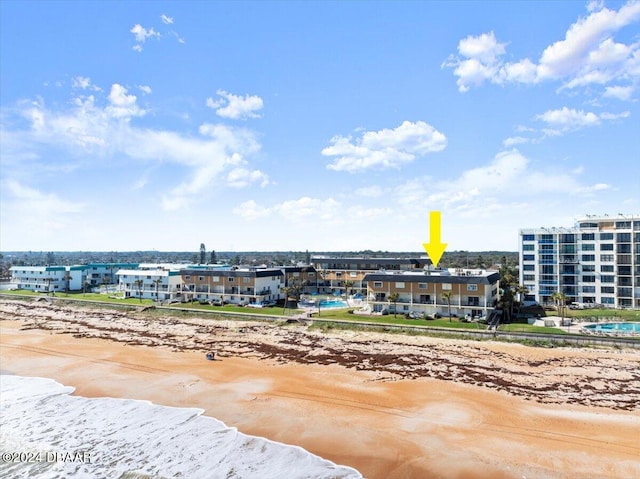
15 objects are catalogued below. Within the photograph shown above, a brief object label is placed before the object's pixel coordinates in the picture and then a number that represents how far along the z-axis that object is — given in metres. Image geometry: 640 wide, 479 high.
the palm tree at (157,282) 75.69
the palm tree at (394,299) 55.74
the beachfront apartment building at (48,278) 95.69
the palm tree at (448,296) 53.69
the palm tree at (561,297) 53.07
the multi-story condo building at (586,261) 64.06
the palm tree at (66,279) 95.75
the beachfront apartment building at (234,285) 68.56
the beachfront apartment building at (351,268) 83.69
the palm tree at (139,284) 77.75
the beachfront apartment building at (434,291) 53.28
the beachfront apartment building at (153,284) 75.44
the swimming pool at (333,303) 68.25
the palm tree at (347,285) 73.06
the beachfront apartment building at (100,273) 104.42
